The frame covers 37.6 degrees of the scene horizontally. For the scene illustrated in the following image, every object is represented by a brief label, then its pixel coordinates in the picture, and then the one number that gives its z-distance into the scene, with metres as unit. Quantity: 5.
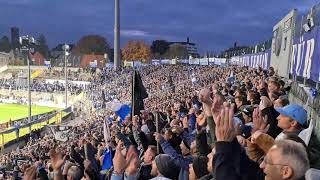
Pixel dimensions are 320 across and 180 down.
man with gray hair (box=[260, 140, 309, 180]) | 2.39
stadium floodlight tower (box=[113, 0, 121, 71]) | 53.17
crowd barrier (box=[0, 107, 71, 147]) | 29.41
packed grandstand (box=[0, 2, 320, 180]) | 2.68
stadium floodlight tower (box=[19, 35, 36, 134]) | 42.67
